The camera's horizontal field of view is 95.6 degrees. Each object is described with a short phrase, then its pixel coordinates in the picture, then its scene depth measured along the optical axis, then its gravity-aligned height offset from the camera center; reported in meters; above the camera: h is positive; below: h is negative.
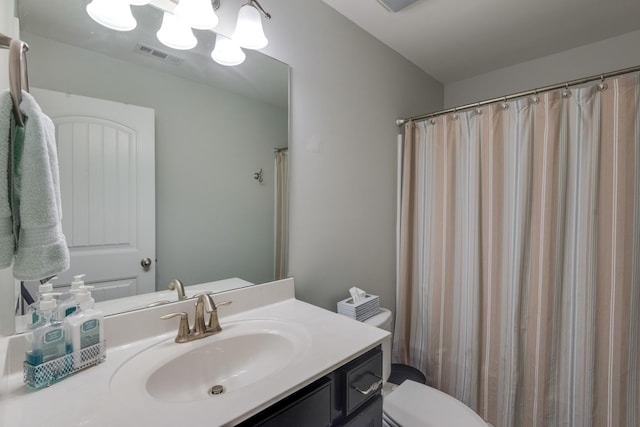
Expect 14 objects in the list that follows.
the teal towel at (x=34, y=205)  0.48 +0.00
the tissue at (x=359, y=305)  1.38 -0.48
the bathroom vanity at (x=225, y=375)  0.59 -0.42
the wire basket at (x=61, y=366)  0.65 -0.38
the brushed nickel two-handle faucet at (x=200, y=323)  0.91 -0.38
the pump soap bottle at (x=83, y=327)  0.71 -0.30
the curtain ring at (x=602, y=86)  1.27 +0.54
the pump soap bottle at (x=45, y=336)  0.65 -0.30
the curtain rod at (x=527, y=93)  1.23 +0.57
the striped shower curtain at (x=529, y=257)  1.27 -0.25
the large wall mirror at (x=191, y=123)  0.84 +0.33
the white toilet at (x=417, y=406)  1.20 -0.88
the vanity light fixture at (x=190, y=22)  0.89 +0.63
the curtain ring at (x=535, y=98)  1.44 +0.55
